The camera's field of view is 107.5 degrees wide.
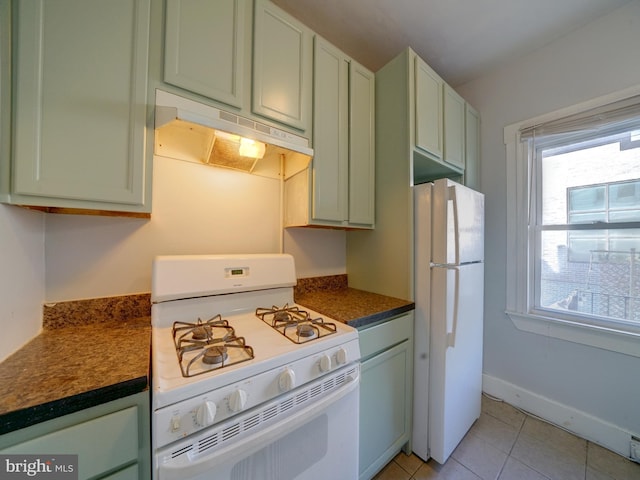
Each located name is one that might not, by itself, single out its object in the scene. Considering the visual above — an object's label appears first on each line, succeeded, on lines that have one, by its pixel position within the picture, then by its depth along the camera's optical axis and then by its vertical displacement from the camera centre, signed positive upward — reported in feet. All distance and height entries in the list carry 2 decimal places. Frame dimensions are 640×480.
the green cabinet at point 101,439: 1.72 -1.60
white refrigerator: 4.38 -1.38
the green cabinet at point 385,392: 3.92 -2.70
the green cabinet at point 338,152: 4.59 +1.92
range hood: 3.05 +1.62
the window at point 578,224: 4.83 +0.49
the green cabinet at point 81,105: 2.40 +1.49
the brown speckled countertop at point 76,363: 1.75 -1.22
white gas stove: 2.01 -1.28
